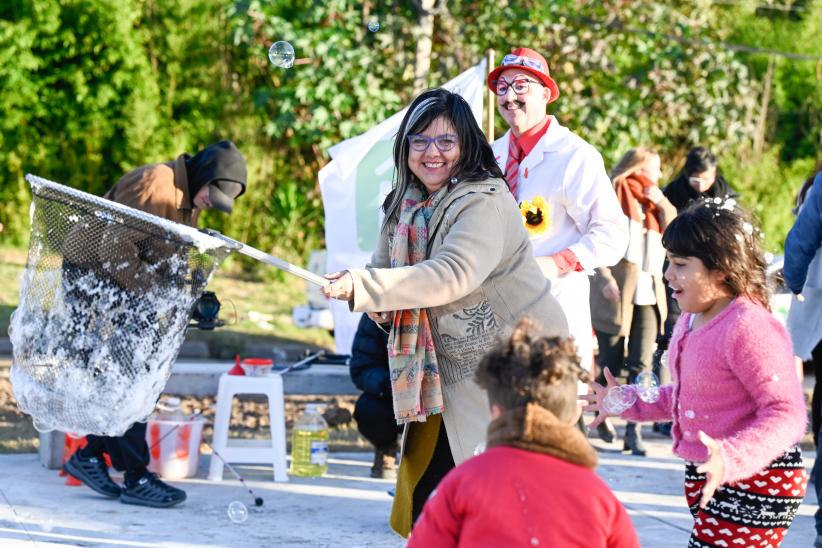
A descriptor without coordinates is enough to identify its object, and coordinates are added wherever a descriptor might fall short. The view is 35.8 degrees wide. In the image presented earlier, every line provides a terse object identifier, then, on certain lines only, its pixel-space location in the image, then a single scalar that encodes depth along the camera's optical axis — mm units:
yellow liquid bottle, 6938
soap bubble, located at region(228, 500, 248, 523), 5812
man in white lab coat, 4734
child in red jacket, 2613
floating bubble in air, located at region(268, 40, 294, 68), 6512
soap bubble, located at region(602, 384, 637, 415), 3728
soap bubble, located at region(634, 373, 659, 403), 3826
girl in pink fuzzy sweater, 3354
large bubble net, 5012
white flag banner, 8602
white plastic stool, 6820
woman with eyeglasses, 3715
